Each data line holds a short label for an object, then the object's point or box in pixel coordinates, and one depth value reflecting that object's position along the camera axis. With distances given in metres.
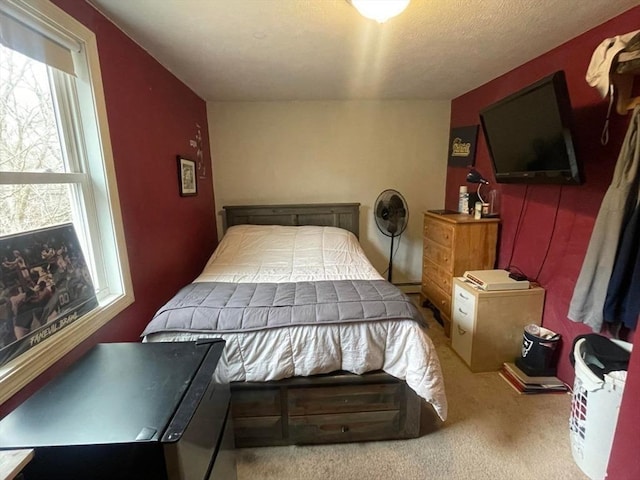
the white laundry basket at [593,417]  1.36
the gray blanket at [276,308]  1.57
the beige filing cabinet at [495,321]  2.17
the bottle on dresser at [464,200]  2.94
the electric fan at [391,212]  3.31
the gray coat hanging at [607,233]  1.42
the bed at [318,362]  1.56
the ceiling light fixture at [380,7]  1.30
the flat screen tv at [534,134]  1.62
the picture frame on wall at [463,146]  2.98
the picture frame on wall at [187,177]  2.53
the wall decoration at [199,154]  2.96
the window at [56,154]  1.17
